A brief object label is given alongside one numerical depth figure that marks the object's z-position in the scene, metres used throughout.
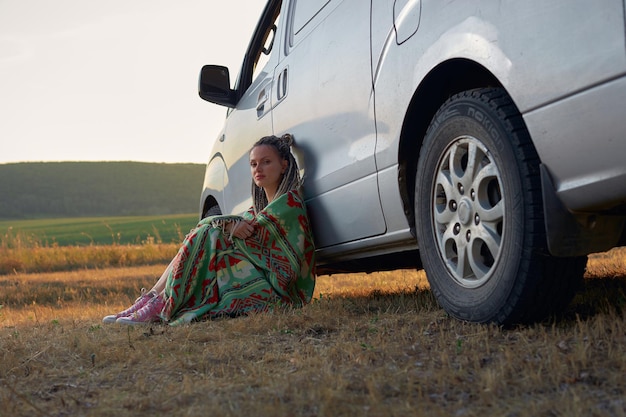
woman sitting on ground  3.80
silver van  1.96
